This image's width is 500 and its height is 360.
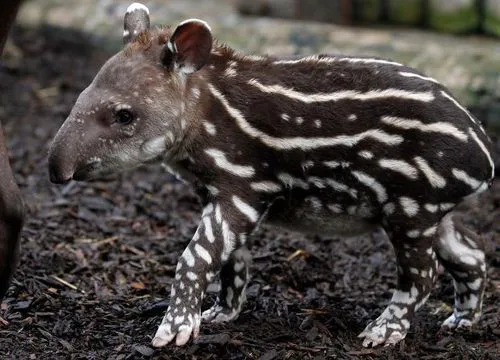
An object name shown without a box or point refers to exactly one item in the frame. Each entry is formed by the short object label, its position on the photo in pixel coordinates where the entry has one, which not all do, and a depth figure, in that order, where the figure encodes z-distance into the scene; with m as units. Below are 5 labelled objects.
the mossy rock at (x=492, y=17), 10.36
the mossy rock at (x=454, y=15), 10.54
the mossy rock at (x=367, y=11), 11.23
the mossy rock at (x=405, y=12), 10.93
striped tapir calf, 4.89
